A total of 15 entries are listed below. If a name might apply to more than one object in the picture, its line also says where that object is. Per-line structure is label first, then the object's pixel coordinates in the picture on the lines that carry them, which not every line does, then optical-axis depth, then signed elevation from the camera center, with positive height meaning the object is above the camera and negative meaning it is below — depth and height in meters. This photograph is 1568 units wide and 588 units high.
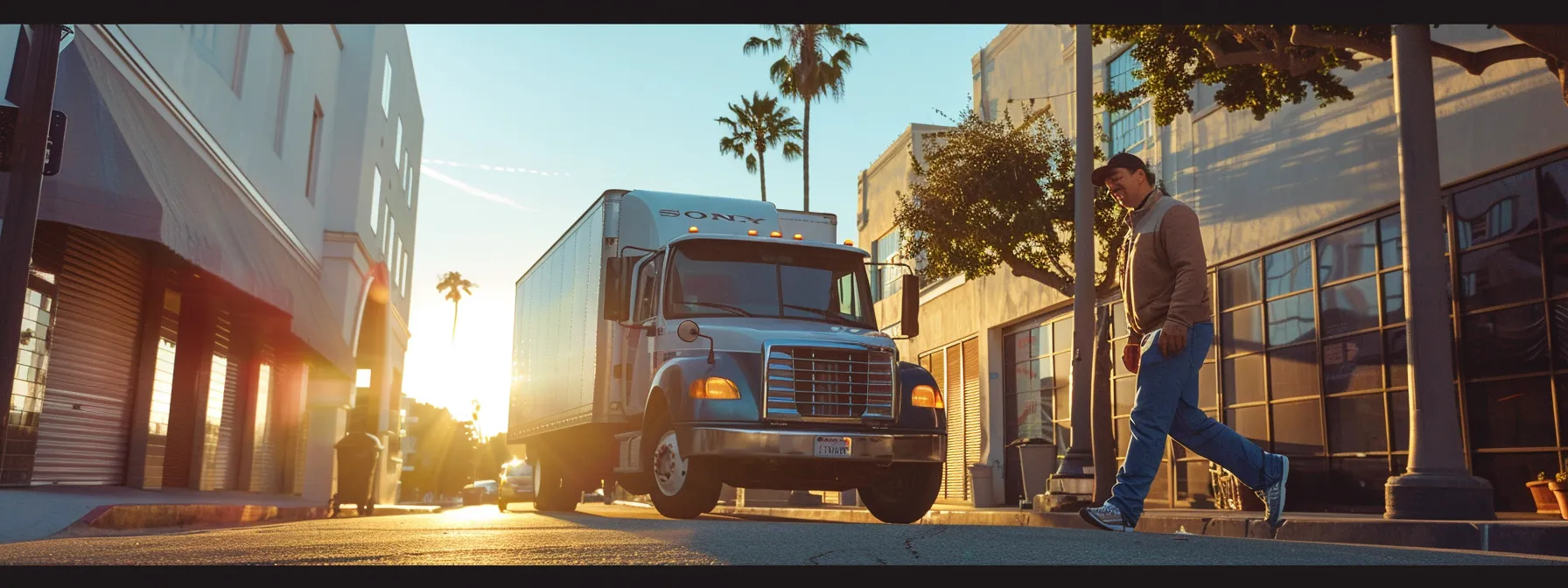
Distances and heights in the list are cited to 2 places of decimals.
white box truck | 10.14 +0.97
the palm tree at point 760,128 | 38.62 +10.78
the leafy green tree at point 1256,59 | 11.57 +4.29
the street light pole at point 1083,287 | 14.81 +2.40
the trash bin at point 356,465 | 19.19 +0.07
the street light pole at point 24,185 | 6.75 +1.51
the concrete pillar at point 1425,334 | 9.37 +1.24
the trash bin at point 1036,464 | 18.47 +0.33
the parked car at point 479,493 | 67.86 -1.18
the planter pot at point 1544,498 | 11.48 +0.00
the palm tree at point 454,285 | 97.31 +14.39
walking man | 6.76 +0.65
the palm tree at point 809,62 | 34.19 +11.39
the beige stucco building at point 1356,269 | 12.33 +2.60
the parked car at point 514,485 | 20.31 -0.20
